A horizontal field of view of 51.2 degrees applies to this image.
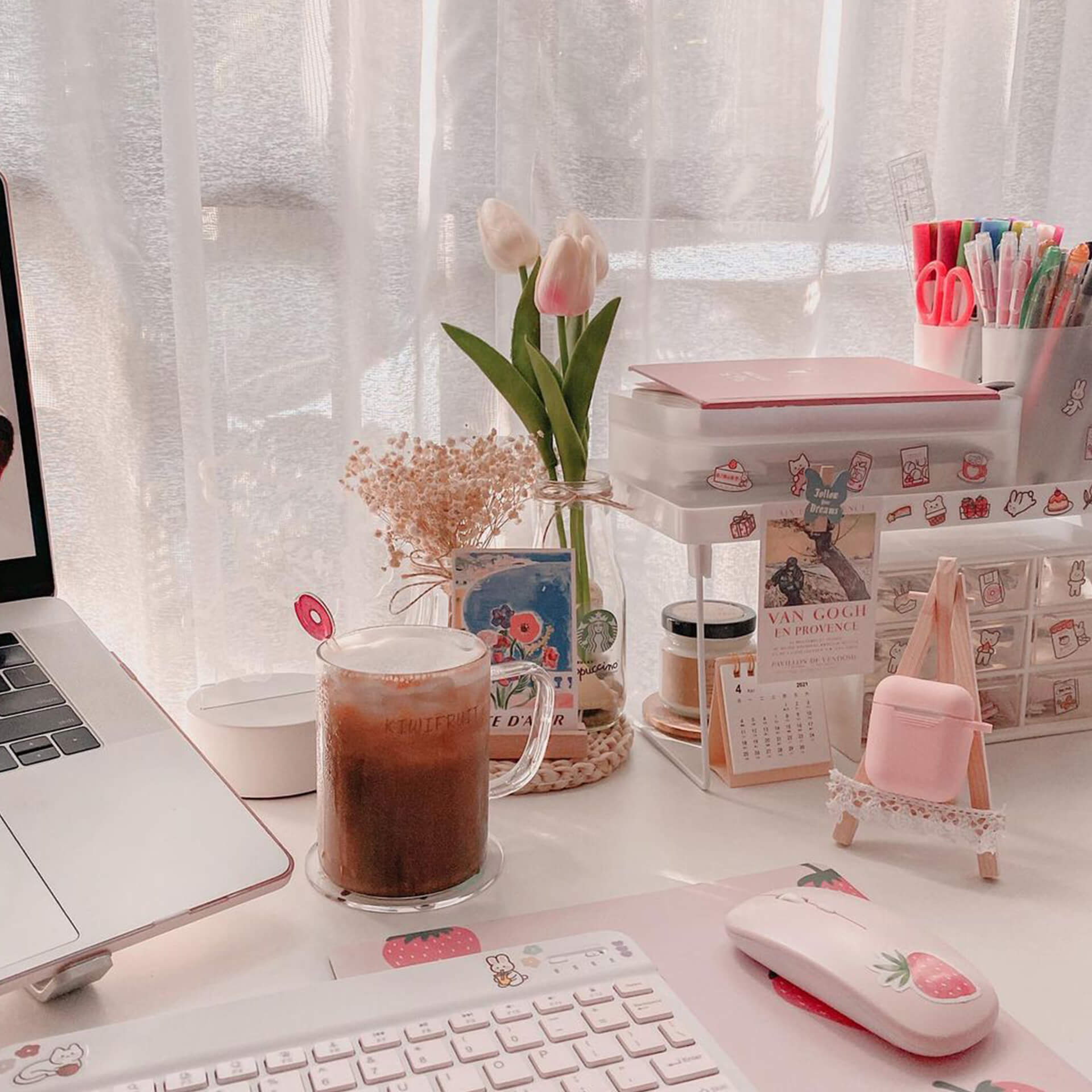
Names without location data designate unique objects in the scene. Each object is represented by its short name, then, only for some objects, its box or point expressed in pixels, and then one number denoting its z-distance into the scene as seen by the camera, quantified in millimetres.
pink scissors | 1058
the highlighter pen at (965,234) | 1040
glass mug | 716
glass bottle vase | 949
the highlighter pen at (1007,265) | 976
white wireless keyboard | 543
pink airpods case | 777
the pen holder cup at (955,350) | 1064
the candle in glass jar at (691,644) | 1017
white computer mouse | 582
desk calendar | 954
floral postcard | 917
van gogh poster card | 914
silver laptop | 626
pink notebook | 928
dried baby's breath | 907
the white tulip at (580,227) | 925
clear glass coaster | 738
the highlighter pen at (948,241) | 1052
